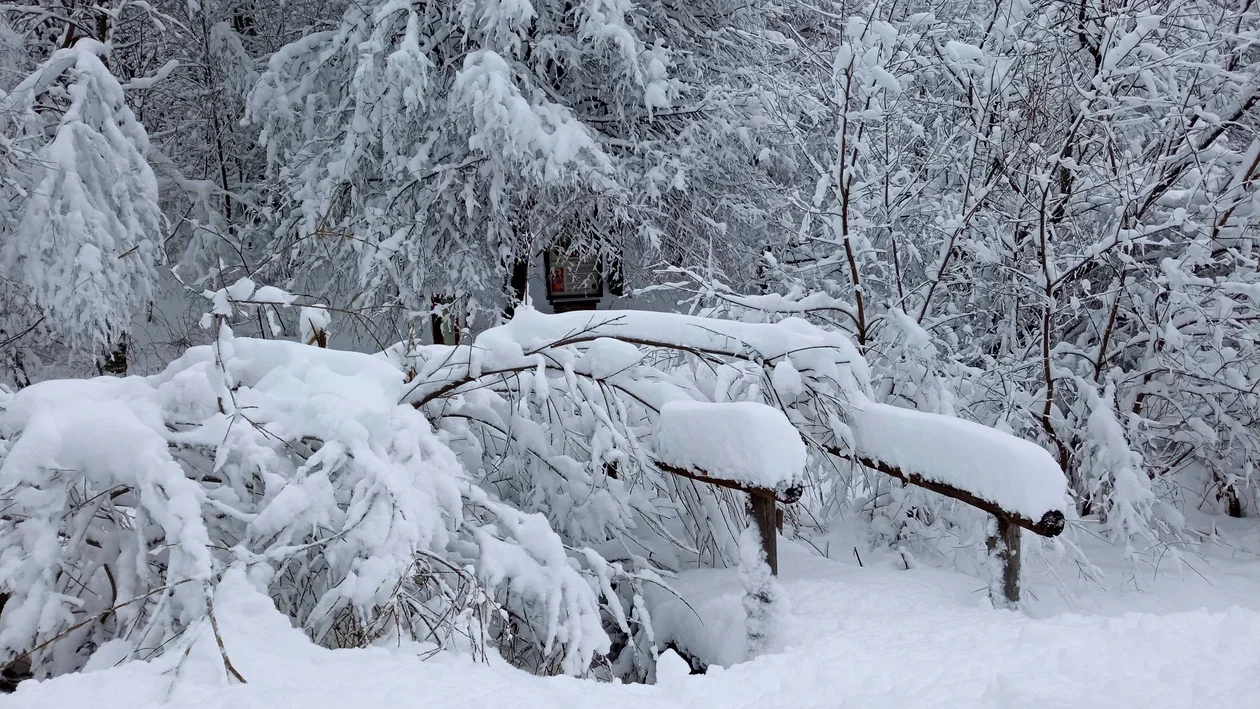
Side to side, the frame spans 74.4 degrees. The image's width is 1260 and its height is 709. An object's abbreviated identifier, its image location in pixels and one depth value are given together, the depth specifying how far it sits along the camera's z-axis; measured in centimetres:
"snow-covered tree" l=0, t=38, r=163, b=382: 729
